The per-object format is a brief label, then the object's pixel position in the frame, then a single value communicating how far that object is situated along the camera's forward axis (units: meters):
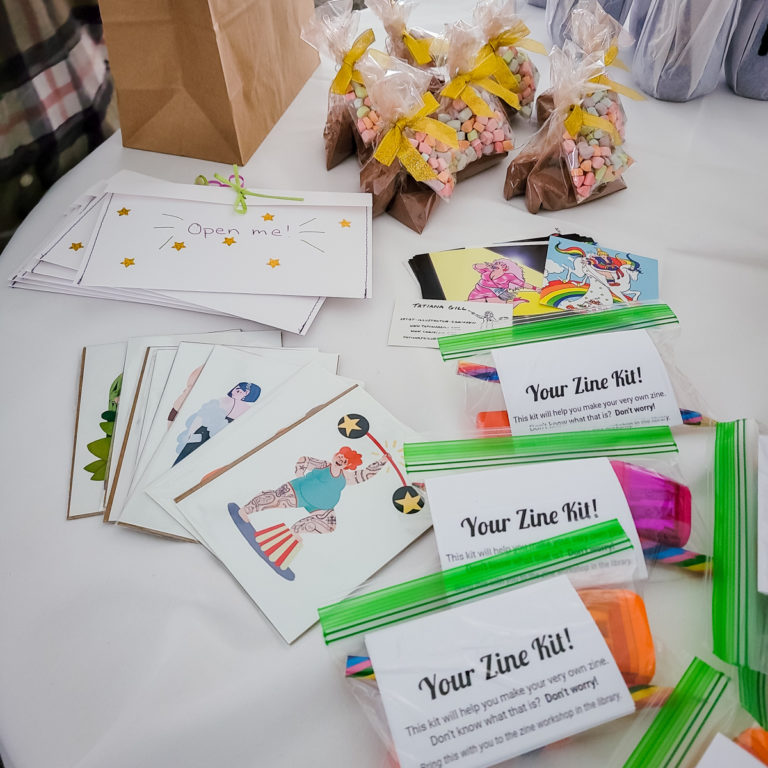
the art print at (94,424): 0.65
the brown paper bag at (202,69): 0.86
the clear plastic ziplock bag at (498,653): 0.45
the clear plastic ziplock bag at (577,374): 0.64
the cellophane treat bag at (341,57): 0.91
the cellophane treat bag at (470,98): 0.92
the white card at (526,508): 0.54
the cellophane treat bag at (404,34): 0.97
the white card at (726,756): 0.42
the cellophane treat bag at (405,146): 0.87
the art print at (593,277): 0.81
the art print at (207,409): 0.63
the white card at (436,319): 0.79
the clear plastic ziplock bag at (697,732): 0.43
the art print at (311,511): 0.58
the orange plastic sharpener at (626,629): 0.48
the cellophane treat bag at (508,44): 0.95
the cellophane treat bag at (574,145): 0.88
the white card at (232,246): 0.83
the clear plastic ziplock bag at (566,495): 0.55
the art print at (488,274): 0.82
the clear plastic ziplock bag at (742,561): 0.48
